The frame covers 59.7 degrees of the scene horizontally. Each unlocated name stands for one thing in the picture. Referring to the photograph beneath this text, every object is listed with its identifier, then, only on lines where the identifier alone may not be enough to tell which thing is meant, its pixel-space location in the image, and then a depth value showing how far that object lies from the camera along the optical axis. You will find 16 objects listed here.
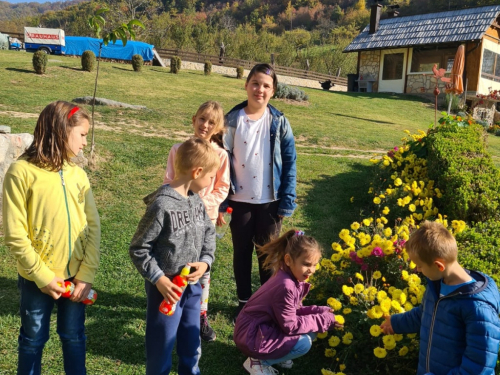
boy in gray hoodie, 2.06
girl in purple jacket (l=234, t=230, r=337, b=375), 2.49
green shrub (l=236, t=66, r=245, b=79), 24.39
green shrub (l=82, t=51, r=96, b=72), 17.22
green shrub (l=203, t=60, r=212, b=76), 23.94
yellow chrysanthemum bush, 2.54
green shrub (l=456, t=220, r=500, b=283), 2.78
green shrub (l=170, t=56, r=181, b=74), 21.77
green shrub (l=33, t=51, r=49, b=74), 14.91
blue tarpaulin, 25.73
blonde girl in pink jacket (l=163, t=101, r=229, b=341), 2.81
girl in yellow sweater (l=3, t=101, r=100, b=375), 1.96
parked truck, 26.58
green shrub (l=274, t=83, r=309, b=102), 16.97
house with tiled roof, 23.09
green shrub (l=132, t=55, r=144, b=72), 19.97
